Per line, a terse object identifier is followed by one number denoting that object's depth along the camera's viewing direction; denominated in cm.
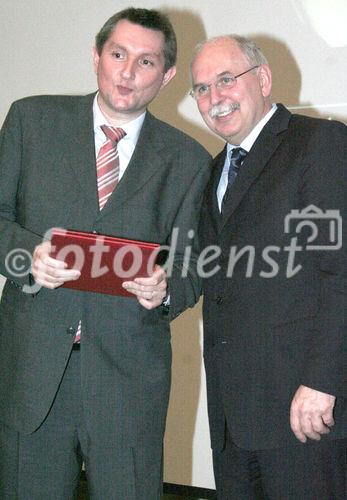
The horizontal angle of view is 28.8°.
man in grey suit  180
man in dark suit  161
